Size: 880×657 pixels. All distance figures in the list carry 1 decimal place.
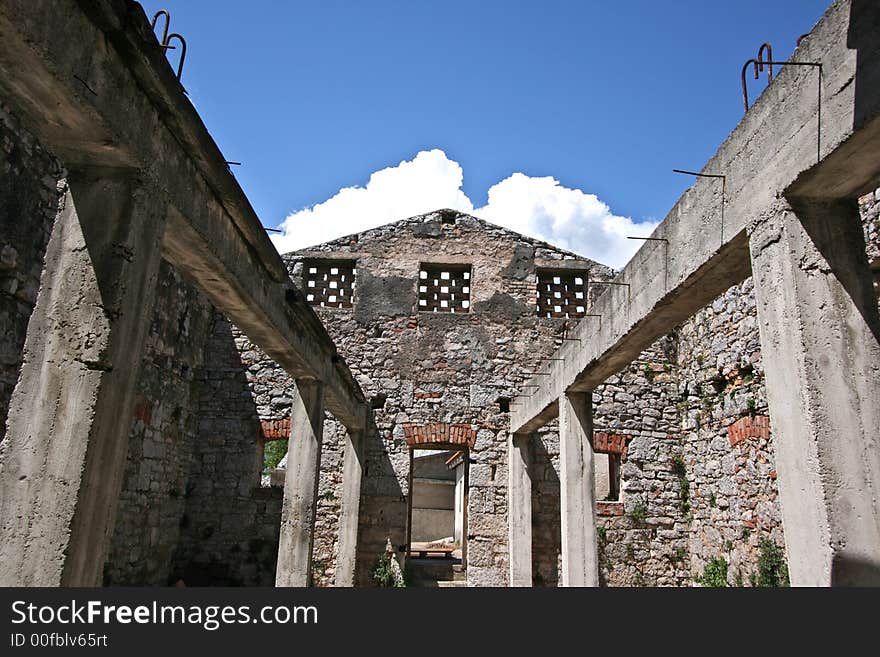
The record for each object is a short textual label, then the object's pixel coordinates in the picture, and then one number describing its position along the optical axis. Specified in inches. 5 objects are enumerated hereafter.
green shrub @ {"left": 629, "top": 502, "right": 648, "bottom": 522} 410.3
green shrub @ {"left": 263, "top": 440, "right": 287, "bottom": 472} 1172.0
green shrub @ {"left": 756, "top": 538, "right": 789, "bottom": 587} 301.6
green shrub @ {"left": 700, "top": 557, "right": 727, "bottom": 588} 362.3
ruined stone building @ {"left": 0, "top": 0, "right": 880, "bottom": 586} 105.3
